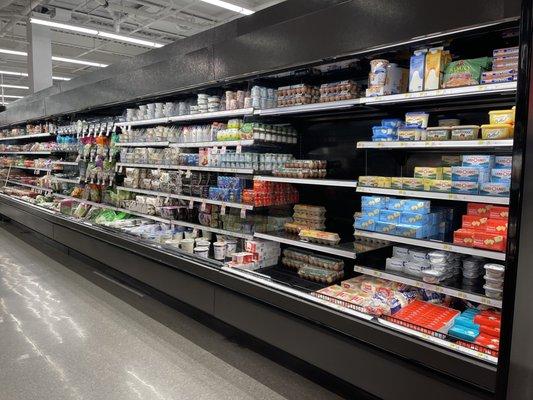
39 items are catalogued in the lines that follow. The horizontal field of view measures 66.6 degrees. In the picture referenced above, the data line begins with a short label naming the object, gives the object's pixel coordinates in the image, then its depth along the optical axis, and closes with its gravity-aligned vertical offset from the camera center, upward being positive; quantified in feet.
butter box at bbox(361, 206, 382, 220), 8.46 -0.86
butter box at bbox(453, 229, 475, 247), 7.07 -1.13
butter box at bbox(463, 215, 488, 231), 7.12 -0.86
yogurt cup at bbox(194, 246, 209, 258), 12.69 -2.61
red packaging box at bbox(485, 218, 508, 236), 6.81 -0.89
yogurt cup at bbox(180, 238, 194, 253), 13.26 -2.55
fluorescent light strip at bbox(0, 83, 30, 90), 56.24 +11.29
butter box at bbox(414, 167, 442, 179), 7.69 +0.00
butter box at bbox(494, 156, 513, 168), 6.85 +0.22
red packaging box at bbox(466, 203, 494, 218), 7.25 -0.65
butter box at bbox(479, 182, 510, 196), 6.73 -0.25
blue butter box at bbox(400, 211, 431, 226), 7.89 -0.91
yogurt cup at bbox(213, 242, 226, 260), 12.36 -2.53
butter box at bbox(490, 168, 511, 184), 6.77 -0.02
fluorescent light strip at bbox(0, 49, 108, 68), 41.01 +11.10
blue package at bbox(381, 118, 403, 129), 8.27 +0.99
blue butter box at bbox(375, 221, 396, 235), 8.14 -1.14
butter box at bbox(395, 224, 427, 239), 7.80 -1.15
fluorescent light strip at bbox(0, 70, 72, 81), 48.66 +11.52
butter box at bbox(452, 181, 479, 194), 7.06 -0.25
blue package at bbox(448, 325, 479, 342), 6.56 -2.62
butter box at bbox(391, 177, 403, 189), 7.98 -0.23
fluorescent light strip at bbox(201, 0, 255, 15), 22.20 +9.41
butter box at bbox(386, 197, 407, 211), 8.16 -0.65
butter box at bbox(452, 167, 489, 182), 7.02 -0.01
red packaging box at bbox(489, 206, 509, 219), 6.98 -0.67
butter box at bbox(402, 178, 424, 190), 7.75 -0.22
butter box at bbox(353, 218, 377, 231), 8.45 -1.12
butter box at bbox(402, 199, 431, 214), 7.89 -0.67
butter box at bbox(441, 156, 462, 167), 8.40 +0.25
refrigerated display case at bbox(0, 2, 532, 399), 6.62 -0.94
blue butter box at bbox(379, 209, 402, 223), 8.13 -0.90
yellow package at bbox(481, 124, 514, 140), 6.61 +0.70
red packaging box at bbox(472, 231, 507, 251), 6.73 -1.13
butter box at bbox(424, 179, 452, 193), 7.39 -0.24
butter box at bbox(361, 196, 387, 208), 8.41 -0.63
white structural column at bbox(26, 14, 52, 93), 29.81 +8.00
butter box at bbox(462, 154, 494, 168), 7.04 +0.22
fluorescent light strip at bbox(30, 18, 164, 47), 25.43 +9.53
